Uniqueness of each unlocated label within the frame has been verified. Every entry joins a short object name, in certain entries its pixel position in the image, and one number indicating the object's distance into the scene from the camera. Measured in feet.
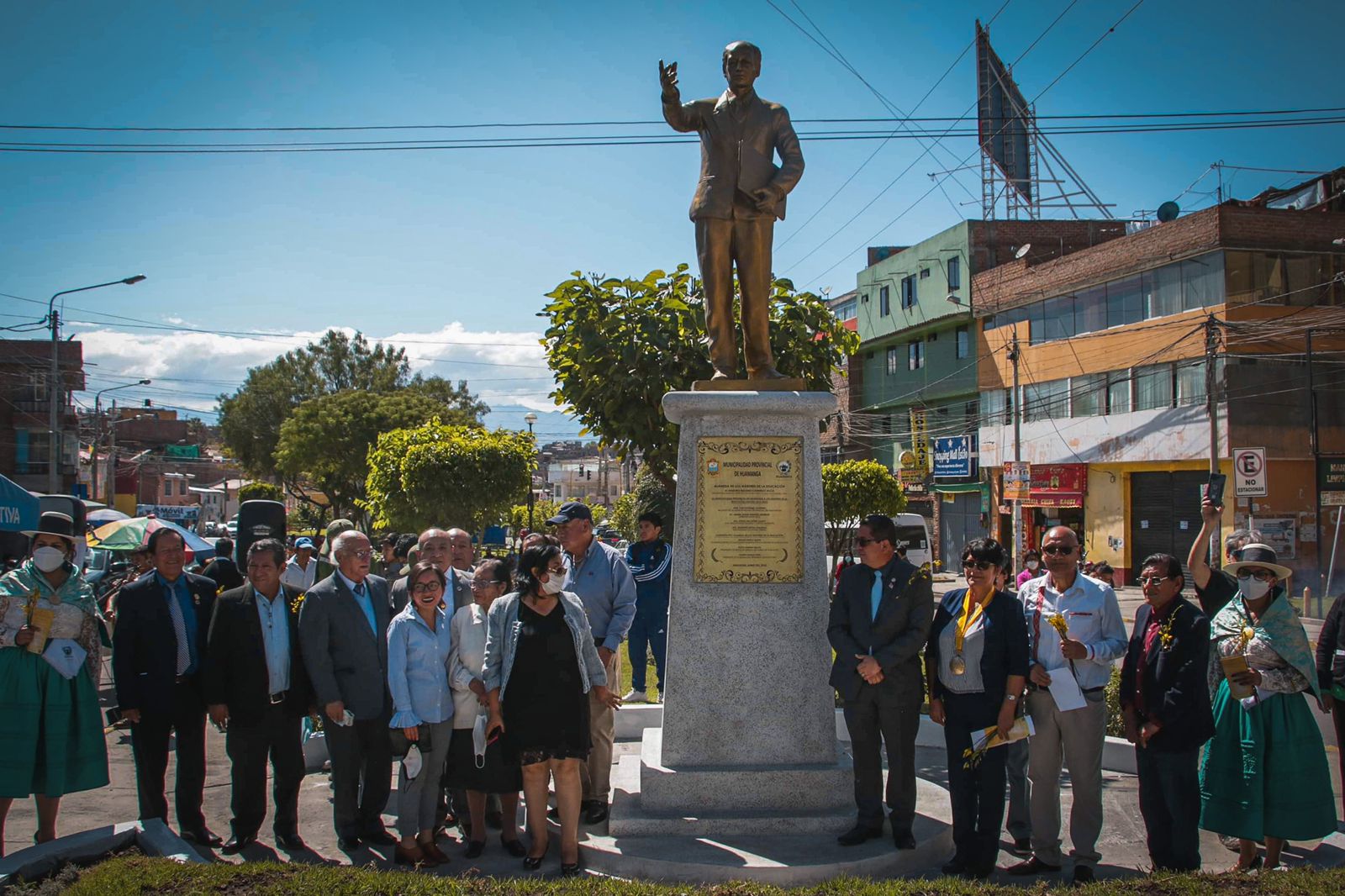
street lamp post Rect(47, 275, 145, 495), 95.40
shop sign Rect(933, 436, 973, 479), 121.49
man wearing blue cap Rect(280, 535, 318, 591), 31.14
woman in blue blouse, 17.97
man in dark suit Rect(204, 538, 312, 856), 19.04
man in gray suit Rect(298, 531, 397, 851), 18.86
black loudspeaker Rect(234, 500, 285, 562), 36.58
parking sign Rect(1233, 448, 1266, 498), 58.54
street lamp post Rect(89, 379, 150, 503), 143.74
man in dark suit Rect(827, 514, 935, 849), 17.54
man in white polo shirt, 17.38
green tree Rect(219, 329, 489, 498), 176.96
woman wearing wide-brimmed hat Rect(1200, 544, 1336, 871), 16.97
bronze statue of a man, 20.25
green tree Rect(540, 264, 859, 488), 28.32
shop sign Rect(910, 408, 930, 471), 130.93
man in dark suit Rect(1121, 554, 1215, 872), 16.53
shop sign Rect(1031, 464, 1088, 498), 101.19
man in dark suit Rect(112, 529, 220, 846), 19.24
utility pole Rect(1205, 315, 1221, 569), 78.23
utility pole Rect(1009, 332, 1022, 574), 104.12
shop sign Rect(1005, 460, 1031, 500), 96.02
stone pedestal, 18.63
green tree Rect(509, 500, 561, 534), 126.71
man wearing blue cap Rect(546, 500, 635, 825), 20.72
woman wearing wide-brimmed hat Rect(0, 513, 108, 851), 17.97
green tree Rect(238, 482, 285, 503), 156.04
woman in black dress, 16.98
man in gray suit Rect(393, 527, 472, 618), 19.70
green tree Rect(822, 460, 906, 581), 84.53
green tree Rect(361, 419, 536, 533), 75.31
